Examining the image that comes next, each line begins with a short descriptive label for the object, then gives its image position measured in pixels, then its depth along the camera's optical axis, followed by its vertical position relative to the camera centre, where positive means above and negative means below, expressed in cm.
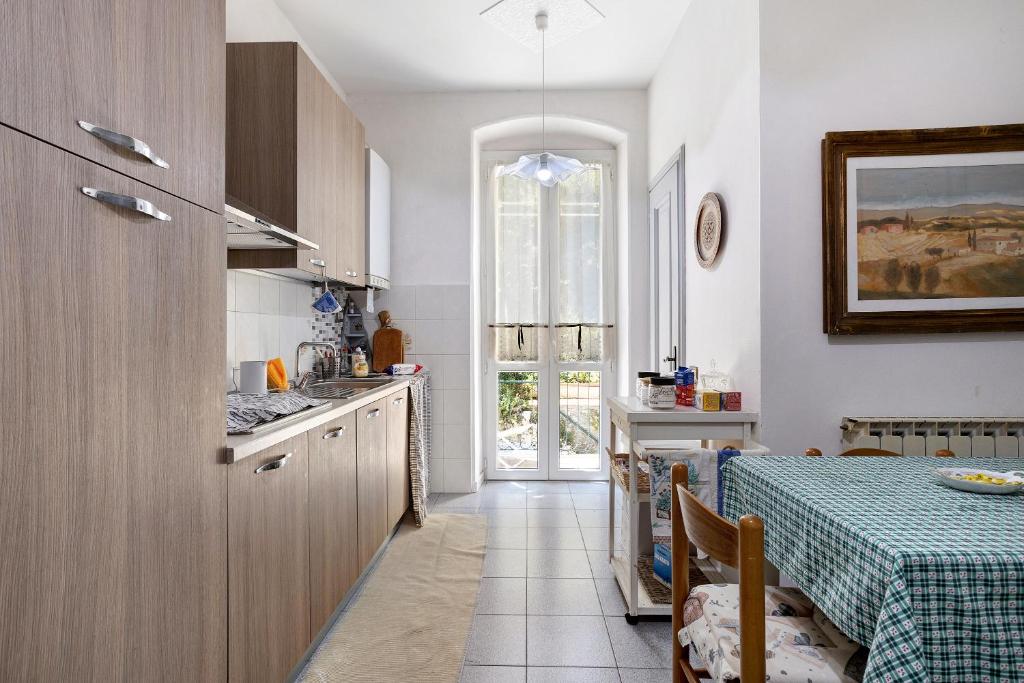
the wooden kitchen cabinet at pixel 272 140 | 236 +88
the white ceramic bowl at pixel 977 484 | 128 -32
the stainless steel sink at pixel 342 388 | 267 -21
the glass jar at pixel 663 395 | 239 -21
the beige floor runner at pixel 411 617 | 199 -112
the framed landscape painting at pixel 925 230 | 218 +45
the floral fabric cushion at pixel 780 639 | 111 -63
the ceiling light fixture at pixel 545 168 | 340 +109
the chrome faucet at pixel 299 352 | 311 -2
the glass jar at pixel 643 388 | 247 -19
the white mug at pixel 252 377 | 213 -11
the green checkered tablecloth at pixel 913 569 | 88 -39
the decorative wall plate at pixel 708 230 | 264 +57
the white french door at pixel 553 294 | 449 +42
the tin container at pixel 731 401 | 233 -23
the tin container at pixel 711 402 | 231 -23
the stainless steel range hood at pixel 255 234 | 155 +38
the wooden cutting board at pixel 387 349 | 402 -1
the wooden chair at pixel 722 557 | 100 -42
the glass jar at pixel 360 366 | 363 -12
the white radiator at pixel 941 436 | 214 -35
